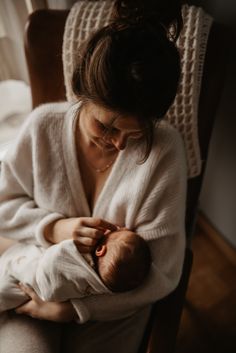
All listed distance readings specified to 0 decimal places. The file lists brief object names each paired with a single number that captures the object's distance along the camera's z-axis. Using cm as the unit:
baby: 73
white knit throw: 77
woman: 73
